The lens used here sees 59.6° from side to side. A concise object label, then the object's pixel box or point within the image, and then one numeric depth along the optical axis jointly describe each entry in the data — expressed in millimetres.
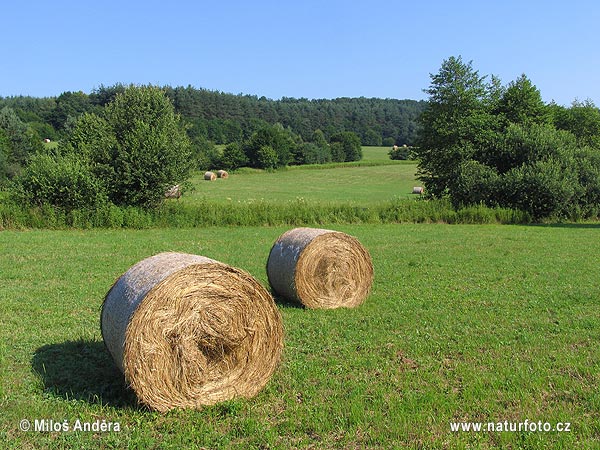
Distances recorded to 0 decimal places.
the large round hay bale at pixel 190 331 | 5547
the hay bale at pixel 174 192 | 27202
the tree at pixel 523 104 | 38906
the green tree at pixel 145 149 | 25734
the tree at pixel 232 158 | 78625
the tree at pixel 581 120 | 51406
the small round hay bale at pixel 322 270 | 10203
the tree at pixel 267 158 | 78812
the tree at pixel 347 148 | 93500
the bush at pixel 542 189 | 31156
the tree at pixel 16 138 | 62688
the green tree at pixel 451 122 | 36438
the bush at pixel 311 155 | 88625
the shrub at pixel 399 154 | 92650
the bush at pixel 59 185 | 23781
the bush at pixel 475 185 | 32844
